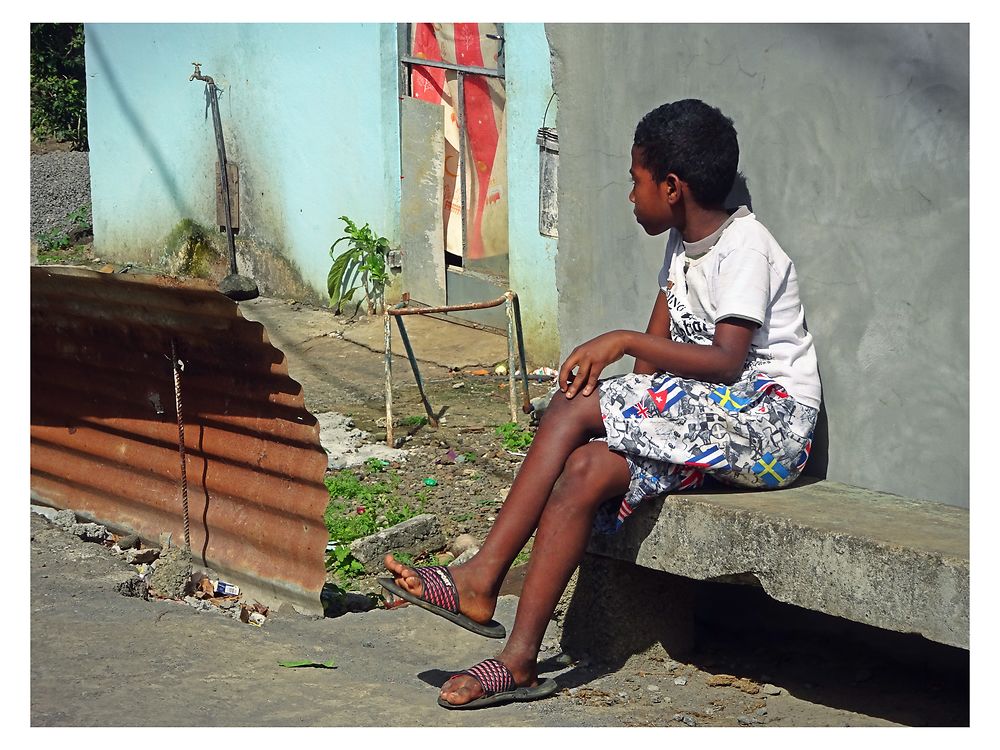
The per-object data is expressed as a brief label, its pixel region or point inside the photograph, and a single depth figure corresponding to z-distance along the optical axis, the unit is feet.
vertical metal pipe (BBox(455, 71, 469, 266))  29.48
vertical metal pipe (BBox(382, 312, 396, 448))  21.84
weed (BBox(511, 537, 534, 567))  16.37
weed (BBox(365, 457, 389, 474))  20.93
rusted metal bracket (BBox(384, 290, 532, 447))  21.76
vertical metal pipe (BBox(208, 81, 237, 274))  35.68
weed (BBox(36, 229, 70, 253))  41.73
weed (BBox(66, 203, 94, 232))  42.93
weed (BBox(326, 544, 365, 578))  16.92
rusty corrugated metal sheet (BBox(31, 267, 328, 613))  14.02
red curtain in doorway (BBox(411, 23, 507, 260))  28.55
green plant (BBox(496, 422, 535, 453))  21.80
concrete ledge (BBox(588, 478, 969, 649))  9.86
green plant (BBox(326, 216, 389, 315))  31.63
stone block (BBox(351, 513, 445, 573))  17.12
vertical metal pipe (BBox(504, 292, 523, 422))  22.54
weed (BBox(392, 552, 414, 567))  17.32
